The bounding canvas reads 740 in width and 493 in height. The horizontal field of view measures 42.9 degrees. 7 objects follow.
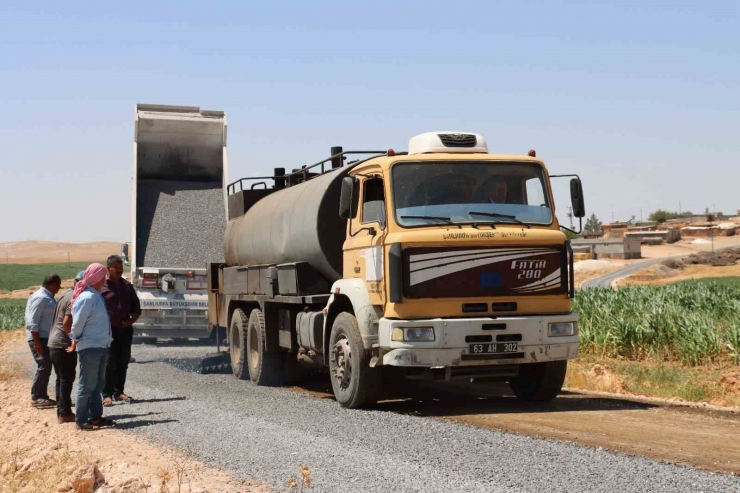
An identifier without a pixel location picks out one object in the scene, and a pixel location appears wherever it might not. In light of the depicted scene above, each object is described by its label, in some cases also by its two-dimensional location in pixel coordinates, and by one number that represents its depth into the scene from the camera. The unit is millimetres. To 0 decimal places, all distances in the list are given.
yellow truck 10688
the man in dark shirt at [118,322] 12977
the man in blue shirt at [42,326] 12891
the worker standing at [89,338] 10672
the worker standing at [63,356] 11102
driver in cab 11305
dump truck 21016
